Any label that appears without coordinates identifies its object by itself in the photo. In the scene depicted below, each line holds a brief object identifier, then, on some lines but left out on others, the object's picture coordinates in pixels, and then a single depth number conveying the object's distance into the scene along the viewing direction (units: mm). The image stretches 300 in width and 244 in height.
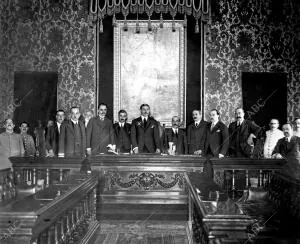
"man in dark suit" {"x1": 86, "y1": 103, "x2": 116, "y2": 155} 8664
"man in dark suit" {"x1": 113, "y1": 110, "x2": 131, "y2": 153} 8898
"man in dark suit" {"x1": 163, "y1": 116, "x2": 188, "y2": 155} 9016
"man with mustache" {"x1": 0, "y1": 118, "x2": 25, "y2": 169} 8188
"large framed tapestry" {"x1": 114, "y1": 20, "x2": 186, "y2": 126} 10906
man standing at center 8914
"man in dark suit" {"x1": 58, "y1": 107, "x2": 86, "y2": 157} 8406
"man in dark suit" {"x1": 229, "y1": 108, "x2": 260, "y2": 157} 8414
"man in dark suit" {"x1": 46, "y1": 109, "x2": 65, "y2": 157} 8562
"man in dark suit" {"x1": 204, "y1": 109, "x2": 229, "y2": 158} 8625
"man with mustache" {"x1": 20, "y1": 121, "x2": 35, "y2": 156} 9063
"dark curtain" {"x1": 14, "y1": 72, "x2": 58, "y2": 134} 10805
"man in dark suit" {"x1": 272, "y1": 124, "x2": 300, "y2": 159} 7523
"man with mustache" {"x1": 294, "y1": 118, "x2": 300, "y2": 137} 8289
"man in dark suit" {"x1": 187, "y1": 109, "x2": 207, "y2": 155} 8891
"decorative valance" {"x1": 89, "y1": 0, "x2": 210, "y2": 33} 8969
